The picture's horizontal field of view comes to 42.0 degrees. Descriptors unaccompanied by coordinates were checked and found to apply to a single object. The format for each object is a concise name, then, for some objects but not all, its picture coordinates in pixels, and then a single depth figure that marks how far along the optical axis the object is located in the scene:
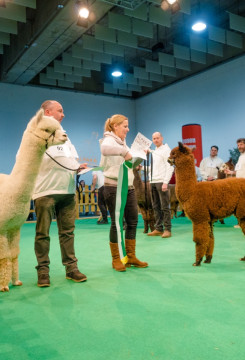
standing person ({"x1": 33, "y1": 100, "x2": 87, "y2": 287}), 2.96
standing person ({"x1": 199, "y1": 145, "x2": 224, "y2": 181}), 7.80
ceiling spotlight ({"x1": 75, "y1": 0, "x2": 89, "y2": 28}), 7.23
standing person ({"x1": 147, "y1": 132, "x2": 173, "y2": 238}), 5.76
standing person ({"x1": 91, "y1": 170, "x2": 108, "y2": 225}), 8.39
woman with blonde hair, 3.35
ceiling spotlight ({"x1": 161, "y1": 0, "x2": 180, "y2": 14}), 7.54
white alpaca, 2.44
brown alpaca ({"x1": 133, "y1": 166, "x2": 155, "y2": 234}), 6.51
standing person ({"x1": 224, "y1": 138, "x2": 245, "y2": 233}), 6.00
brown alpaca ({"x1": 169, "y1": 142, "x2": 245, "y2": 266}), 3.44
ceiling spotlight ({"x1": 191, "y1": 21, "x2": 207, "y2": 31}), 9.17
